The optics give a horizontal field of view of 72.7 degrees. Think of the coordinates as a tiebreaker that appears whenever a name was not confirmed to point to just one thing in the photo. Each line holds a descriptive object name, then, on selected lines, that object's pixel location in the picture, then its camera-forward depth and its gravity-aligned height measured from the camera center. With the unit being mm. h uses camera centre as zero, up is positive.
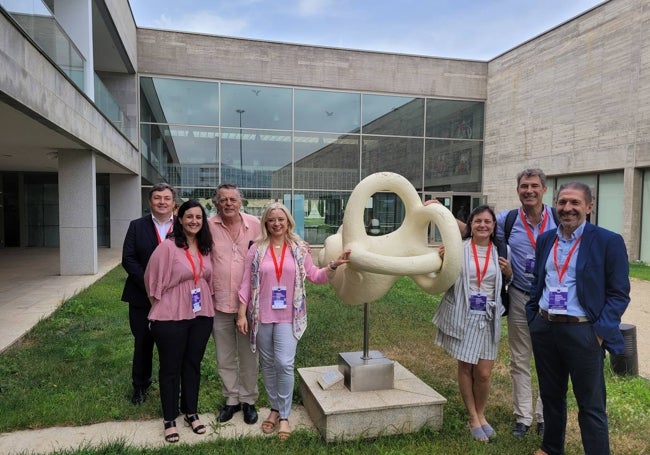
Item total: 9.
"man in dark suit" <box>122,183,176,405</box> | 3803 -482
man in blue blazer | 2693 -575
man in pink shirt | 3504 -726
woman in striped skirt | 3379 -751
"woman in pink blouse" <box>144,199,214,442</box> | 3289 -737
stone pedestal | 3411 -1602
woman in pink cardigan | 3352 -701
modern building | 13727 +3173
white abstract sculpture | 3184 -327
